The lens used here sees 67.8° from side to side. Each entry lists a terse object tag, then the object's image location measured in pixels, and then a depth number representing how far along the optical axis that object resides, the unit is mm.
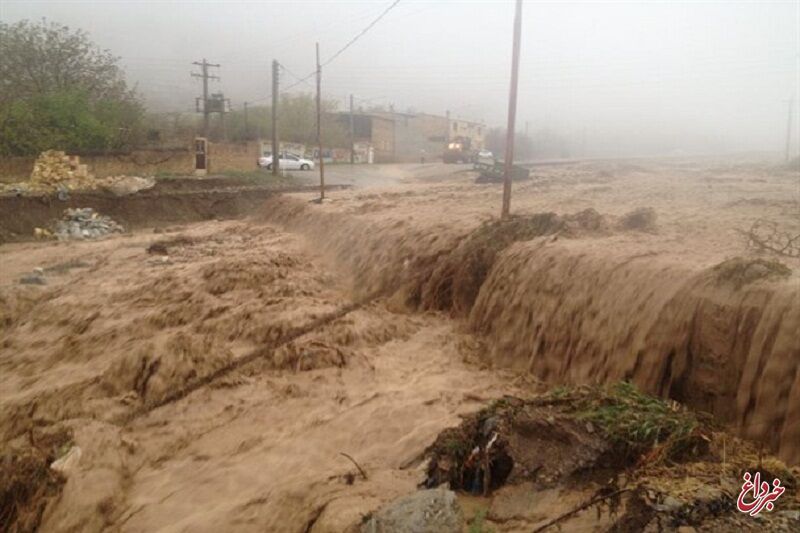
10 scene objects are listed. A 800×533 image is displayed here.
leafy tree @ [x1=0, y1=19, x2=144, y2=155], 29359
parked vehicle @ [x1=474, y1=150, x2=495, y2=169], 38500
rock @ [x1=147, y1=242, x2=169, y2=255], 14923
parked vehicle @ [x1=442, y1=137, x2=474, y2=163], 44781
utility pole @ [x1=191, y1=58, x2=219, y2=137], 37003
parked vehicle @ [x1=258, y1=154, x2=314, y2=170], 37875
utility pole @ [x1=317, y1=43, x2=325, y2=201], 17545
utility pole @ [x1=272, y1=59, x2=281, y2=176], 30281
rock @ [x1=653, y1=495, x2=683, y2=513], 2678
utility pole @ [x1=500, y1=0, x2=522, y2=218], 9703
